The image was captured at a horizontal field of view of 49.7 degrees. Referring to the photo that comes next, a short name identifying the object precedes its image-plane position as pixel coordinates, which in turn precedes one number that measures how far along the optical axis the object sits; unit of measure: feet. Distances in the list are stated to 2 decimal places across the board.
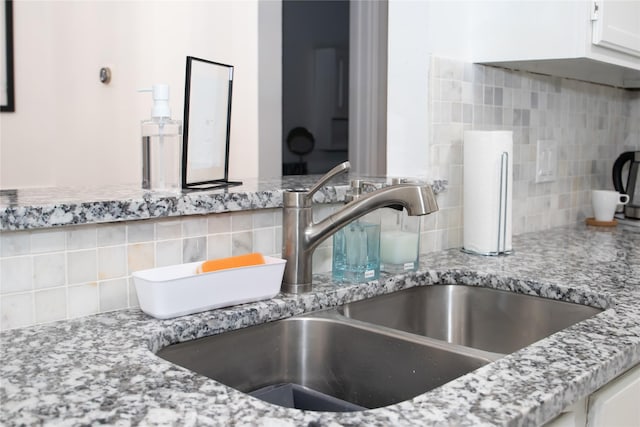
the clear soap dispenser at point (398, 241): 4.48
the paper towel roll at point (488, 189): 5.19
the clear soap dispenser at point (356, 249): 4.18
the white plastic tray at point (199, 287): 3.30
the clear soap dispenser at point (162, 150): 3.99
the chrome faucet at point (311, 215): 3.76
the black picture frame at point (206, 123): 3.95
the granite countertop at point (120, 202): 3.09
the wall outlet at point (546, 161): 6.57
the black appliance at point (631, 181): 7.46
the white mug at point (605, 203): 7.02
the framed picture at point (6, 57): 9.38
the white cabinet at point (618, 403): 2.95
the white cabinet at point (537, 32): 5.16
